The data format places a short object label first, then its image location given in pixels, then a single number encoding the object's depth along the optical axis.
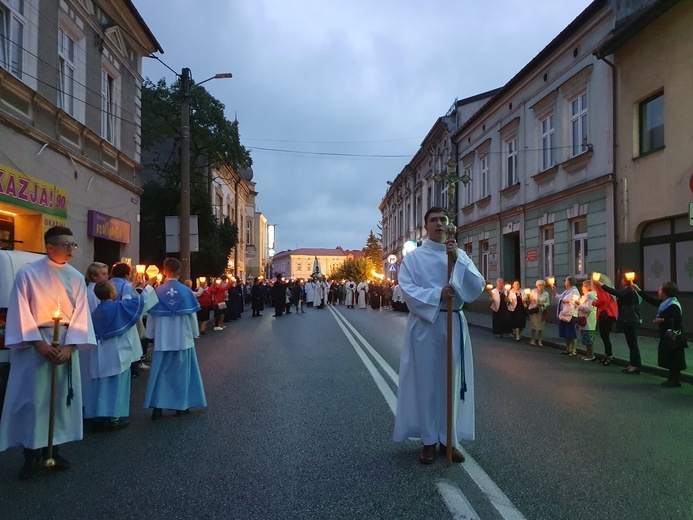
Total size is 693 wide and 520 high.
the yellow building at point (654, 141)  13.78
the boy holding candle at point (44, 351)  4.47
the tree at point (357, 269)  80.32
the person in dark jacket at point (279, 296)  27.42
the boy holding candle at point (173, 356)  6.49
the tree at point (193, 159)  28.16
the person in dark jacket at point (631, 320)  9.87
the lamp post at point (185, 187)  17.56
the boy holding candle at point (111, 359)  5.93
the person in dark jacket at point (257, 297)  27.12
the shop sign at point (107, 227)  15.98
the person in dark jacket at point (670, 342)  8.48
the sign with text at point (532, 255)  21.53
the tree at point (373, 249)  87.50
